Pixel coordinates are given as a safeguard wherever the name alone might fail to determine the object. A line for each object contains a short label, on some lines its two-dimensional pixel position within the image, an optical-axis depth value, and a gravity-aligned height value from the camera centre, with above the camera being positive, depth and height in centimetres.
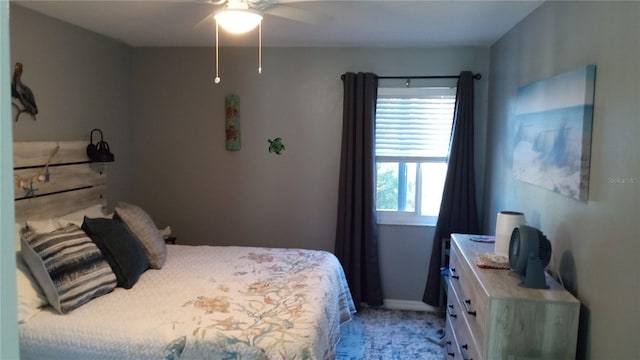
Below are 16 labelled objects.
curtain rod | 375 +64
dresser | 180 -70
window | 390 -1
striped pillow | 220 -65
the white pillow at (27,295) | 212 -76
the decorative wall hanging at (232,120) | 400 +23
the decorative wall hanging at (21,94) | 273 +29
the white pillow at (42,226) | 239 -47
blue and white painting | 189 +11
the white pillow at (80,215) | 265 -49
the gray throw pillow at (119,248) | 254 -62
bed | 200 -83
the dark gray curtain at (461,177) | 373 -22
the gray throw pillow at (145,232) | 289 -59
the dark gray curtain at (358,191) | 383 -37
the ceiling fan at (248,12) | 235 +82
